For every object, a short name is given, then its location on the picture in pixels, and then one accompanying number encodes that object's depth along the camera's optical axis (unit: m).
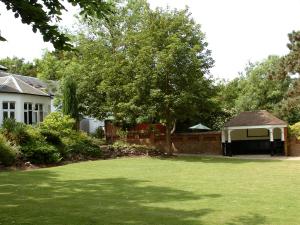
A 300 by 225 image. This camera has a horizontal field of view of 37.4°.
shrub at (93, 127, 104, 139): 40.41
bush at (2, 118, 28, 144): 22.31
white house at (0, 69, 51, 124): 33.00
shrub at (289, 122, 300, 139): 31.72
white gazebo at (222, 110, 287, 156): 32.09
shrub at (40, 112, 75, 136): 26.80
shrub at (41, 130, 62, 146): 24.39
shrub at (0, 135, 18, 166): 20.07
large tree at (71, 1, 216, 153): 29.22
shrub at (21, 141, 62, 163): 21.72
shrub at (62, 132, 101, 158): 25.42
